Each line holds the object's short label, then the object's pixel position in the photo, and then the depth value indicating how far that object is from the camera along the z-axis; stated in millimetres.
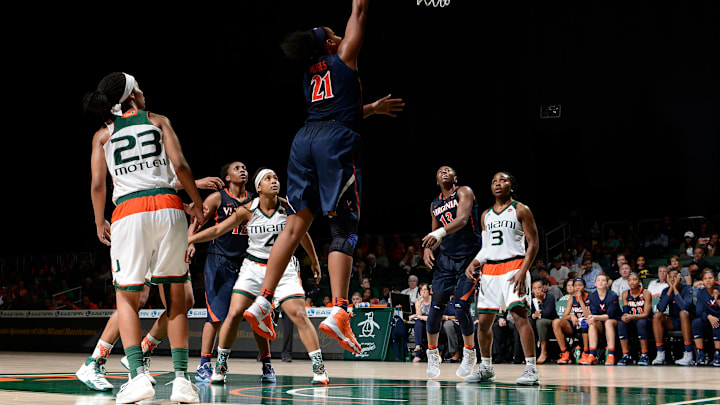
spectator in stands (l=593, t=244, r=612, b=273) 14672
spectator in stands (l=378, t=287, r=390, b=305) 14687
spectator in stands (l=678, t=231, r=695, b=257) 14477
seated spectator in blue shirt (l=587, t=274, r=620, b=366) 12023
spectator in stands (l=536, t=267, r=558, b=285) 14258
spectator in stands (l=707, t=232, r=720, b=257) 13766
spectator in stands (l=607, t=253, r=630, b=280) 13320
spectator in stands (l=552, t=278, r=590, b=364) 12375
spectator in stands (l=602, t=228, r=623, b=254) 15531
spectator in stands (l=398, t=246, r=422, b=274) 16453
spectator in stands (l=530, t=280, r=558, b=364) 12656
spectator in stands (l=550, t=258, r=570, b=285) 14773
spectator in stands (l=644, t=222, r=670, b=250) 15648
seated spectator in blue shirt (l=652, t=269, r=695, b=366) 11555
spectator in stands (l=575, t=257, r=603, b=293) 13812
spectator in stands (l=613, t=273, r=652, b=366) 11844
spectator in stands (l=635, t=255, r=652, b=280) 13352
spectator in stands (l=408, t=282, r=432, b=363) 13273
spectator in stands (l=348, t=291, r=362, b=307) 14375
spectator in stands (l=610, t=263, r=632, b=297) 12836
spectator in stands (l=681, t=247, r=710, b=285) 12361
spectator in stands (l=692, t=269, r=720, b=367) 11266
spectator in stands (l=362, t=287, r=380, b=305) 14617
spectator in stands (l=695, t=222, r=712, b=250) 13783
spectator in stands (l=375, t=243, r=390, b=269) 17234
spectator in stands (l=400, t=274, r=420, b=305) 14664
